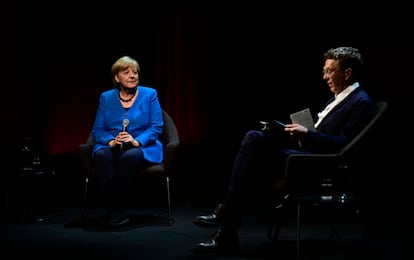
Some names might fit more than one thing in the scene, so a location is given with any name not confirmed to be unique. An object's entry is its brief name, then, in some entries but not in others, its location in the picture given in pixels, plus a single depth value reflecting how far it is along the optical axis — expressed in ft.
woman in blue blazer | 28.79
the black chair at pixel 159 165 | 29.18
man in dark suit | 22.54
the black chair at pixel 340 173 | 21.68
